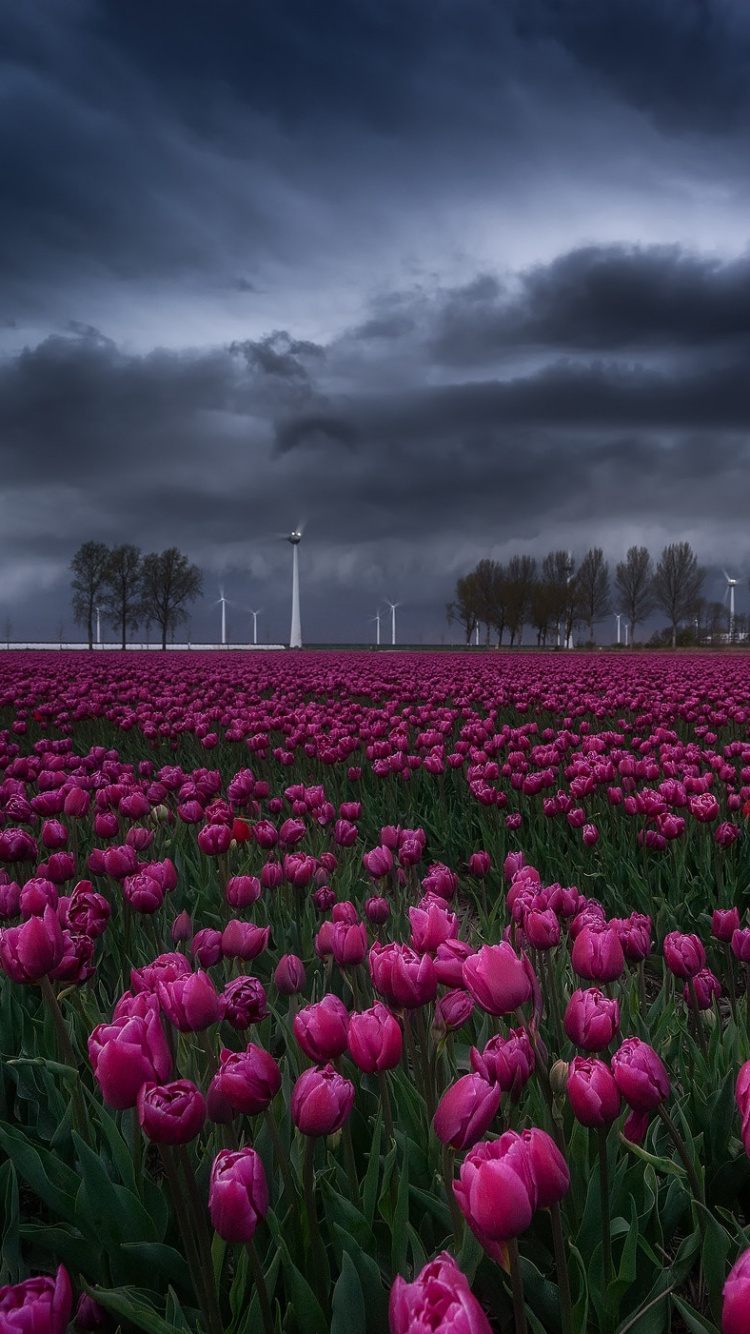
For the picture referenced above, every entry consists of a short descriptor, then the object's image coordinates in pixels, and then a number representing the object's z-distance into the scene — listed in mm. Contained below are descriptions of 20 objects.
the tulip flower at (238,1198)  1350
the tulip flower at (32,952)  1980
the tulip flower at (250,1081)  1565
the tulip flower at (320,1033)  1728
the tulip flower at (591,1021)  1831
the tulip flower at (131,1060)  1488
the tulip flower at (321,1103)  1545
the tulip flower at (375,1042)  1698
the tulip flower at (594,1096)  1559
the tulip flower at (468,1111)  1413
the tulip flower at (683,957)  2455
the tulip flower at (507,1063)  1689
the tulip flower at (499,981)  1726
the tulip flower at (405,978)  1852
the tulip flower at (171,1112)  1419
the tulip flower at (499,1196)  1165
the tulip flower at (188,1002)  1815
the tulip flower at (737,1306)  993
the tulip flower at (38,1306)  1078
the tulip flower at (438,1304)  924
